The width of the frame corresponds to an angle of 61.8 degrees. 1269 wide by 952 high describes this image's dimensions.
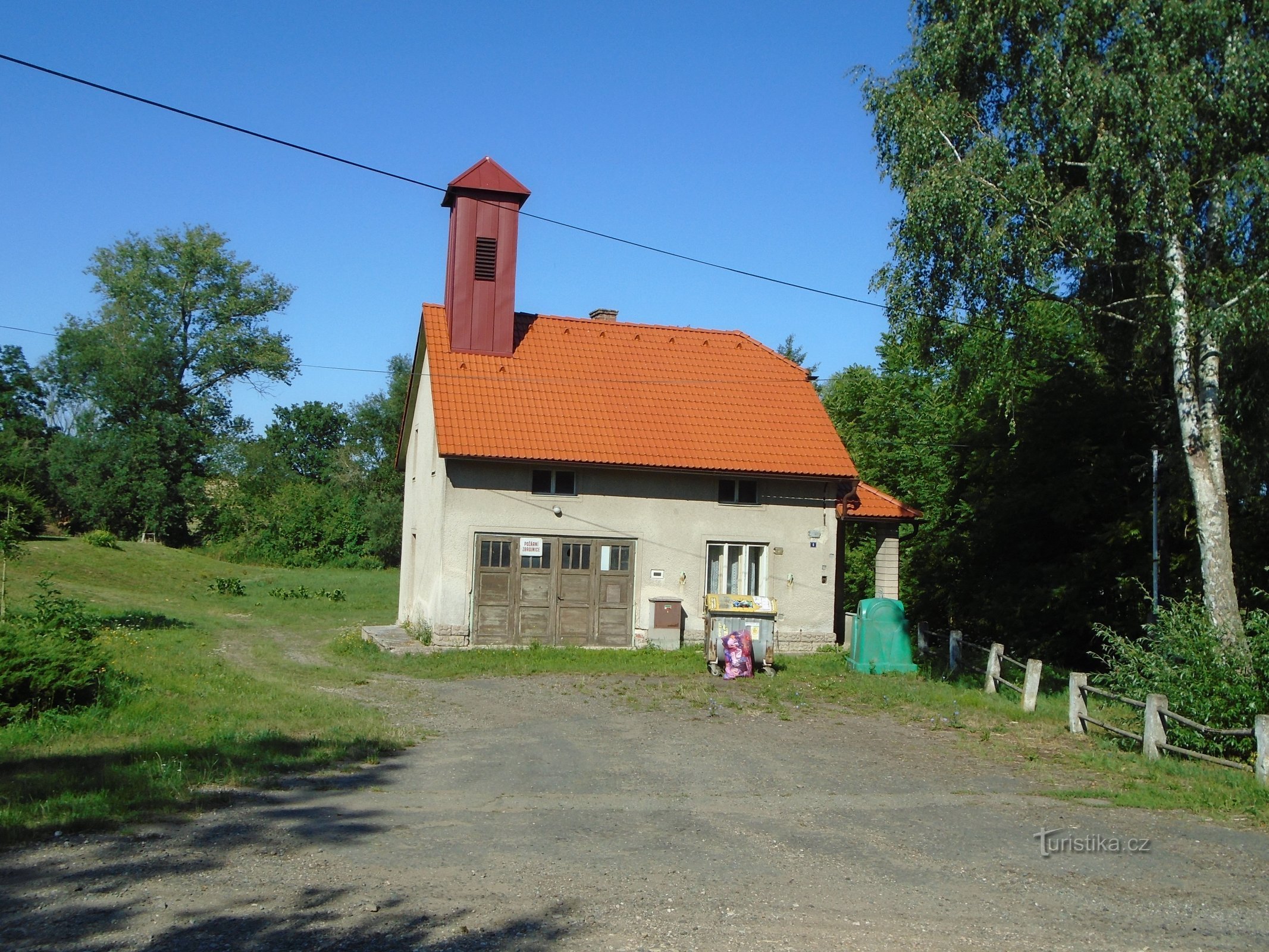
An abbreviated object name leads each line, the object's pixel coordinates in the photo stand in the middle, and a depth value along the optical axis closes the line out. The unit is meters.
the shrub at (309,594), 34.69
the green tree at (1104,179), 14.21
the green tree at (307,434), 81.69
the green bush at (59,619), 13.52
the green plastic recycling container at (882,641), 19.33
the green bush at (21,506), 18.64
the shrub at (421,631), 21.05
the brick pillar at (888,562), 22.55
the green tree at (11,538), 17.67
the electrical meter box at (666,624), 21.20
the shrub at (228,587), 35.28
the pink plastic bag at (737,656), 17.94
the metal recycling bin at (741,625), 18.55
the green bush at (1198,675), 11.70
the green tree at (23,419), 48.84
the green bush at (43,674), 11.12
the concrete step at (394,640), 20.47
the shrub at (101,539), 41.59
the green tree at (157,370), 50.91
